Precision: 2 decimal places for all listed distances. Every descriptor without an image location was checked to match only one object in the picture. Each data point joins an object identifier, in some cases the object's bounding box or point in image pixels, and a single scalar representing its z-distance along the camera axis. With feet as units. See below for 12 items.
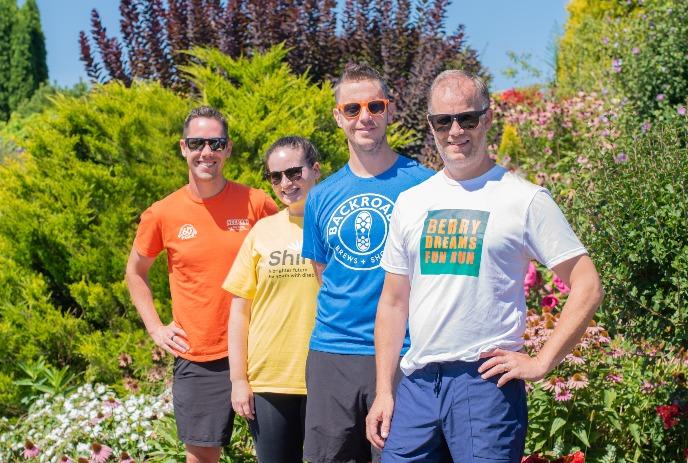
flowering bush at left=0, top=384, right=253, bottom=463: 16.92
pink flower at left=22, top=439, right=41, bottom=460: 17.53
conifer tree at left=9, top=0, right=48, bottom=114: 109.29
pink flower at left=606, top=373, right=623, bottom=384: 15.34
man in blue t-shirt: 10.38
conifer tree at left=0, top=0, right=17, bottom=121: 108.58
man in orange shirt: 13.21
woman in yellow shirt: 11.71
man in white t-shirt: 8.38
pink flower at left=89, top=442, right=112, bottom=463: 16.66
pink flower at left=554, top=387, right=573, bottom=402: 13.98
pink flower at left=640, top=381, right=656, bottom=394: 15.48
